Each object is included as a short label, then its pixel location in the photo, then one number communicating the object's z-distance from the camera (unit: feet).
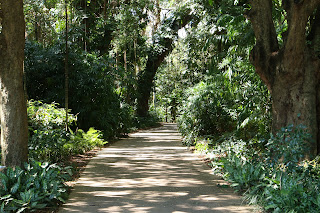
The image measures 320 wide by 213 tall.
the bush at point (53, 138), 28.07
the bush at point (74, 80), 45.52
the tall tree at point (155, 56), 78.92
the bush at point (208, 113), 42.50
